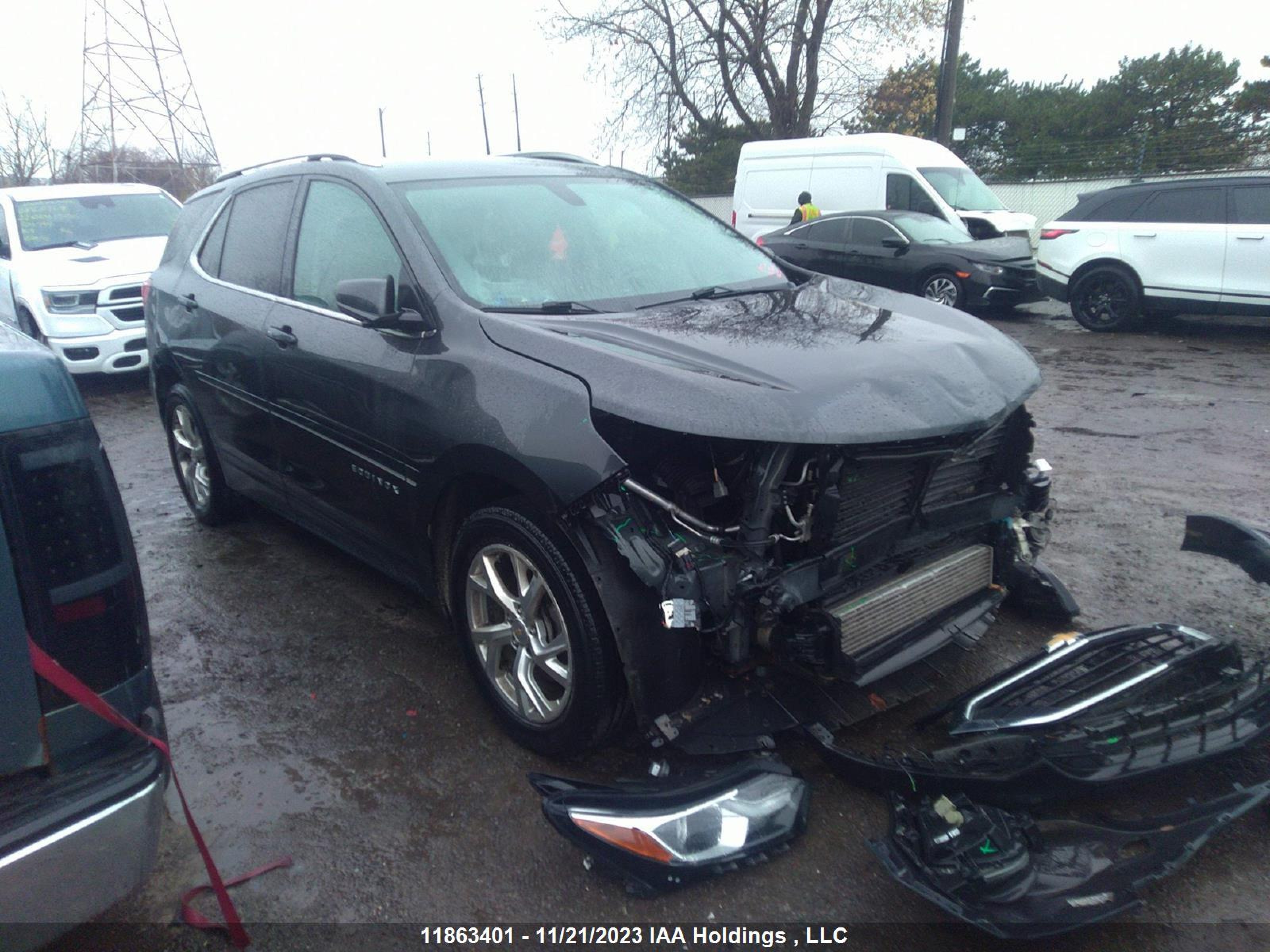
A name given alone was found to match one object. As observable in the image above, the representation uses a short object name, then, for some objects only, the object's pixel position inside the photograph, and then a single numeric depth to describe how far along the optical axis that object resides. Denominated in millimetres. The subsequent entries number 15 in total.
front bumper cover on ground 2439
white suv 10180
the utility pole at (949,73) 19469
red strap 1913
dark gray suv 2594
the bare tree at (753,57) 25312
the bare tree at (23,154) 36406
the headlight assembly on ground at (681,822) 2383
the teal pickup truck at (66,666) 1766
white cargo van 14297
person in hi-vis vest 14062
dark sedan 12180
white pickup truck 8797
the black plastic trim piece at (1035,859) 2129
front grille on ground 2721
